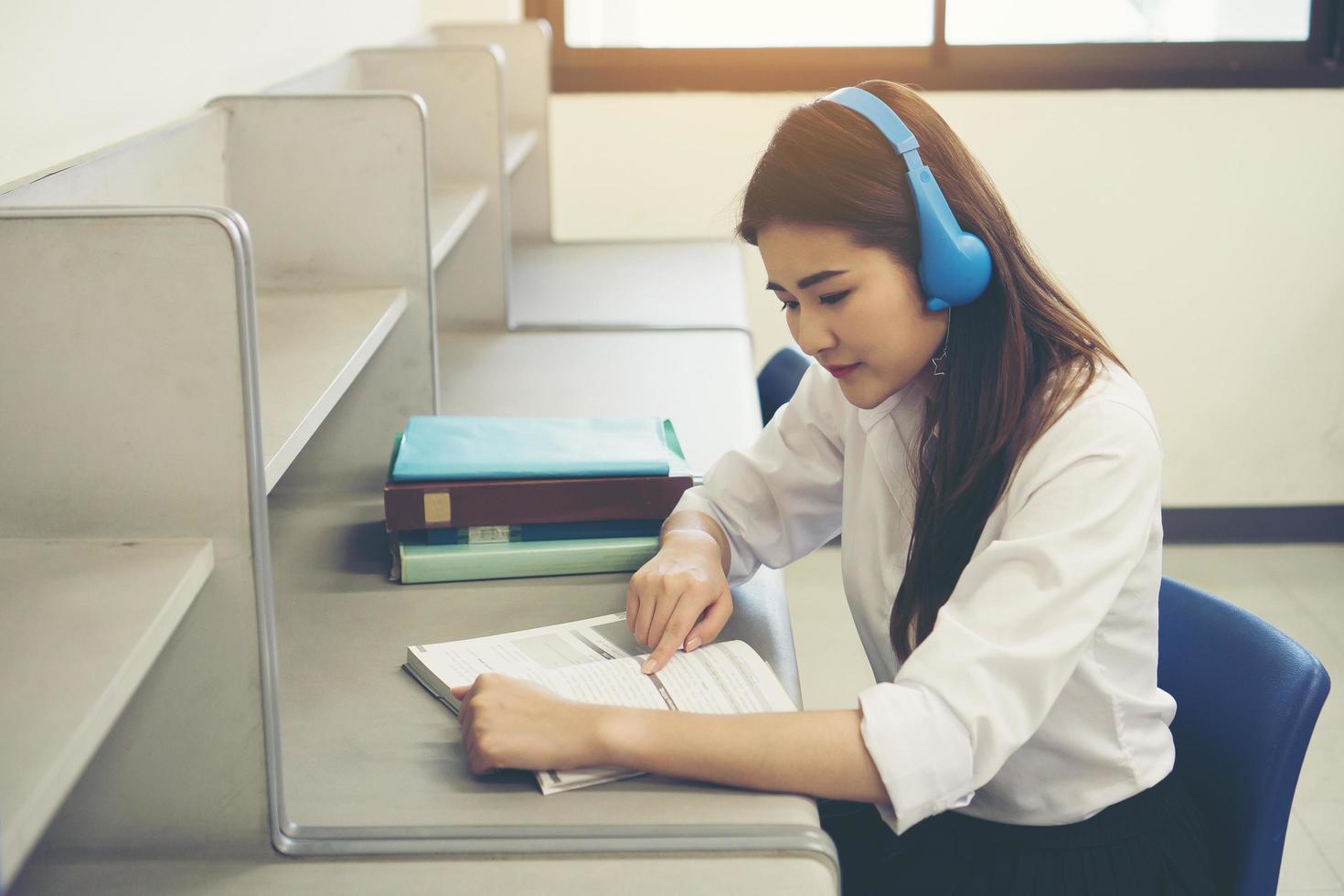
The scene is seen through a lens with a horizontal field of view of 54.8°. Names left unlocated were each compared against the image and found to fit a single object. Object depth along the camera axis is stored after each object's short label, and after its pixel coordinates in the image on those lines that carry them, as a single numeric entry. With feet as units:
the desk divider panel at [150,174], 3.42
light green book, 4.24
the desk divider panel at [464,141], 6.98
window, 9.80
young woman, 3.01
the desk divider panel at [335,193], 4.85
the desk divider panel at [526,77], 9.19
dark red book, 4.17
